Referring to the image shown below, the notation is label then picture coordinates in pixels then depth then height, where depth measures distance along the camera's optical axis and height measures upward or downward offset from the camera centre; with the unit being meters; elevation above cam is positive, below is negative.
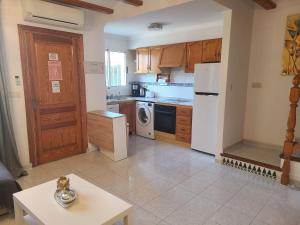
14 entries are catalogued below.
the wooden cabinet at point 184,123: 3.96 -0.82
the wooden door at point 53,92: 3.07 -0.19
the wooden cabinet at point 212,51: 3.80 +0.57
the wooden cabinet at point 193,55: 4.09 +0.53
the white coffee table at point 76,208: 1.40 -0.93
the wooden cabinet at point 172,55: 4.34 +0.55
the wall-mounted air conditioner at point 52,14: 2.81 +0.95
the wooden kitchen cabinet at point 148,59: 4.82 +0.52
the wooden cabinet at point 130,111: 4.69 -0.69
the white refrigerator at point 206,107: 3.43 -0.44
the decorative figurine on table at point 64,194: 1.54 -0.87
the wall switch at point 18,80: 2.94 +0.00
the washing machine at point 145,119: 4.58 -0.86
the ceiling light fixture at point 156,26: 4.00 +1.06
